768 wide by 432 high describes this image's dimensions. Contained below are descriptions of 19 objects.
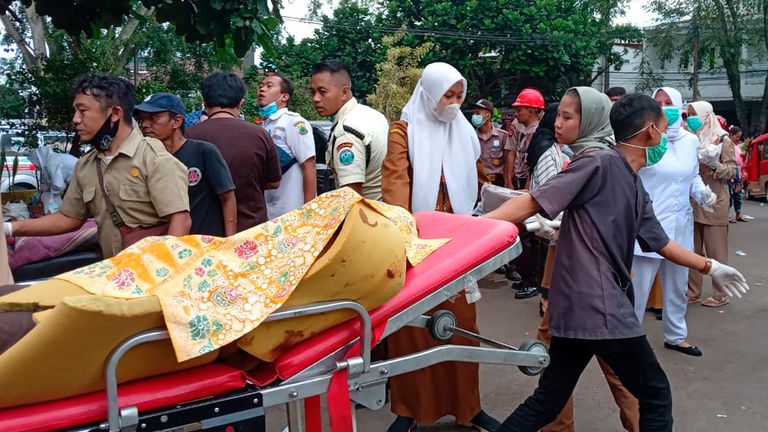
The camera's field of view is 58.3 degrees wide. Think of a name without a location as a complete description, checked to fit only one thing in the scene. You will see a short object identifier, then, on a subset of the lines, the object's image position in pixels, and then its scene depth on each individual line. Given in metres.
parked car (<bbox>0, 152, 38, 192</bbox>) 10.44
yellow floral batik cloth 1.83
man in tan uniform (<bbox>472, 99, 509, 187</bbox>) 7.79
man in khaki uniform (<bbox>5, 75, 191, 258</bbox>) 2.95
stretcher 1.70
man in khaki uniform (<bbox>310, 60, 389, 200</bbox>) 3.67
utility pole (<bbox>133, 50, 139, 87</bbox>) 15.48
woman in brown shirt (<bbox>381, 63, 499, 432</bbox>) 3.46
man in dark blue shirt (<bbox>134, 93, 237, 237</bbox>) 3.53
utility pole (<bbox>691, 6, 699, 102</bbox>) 24.36
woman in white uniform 4.58
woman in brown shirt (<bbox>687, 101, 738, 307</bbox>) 6.11
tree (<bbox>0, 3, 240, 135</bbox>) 6.36
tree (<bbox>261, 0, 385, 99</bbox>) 21.08
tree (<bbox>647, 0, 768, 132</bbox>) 23.95
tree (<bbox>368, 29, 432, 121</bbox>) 16.45
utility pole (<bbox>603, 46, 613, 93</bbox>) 25.11
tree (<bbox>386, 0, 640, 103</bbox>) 20.05
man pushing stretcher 2.68
